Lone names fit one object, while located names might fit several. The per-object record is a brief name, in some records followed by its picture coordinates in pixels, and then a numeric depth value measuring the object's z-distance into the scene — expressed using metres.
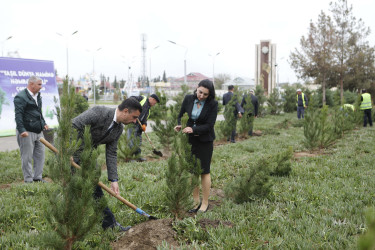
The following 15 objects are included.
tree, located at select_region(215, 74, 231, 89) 78.96
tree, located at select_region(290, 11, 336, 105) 23.64
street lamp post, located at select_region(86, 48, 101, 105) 29.40
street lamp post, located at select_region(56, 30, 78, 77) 22.30
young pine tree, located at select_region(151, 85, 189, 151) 8.60
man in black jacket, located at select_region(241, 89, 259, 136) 11.98
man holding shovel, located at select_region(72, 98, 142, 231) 3.21
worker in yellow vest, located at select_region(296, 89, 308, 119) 16.68
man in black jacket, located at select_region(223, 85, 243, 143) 10.99
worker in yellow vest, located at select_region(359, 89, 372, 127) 13.80
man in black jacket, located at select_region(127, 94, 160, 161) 7.28
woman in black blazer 4.14
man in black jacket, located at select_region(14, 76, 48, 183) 5.41
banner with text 10.81
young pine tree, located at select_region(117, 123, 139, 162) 7.62
